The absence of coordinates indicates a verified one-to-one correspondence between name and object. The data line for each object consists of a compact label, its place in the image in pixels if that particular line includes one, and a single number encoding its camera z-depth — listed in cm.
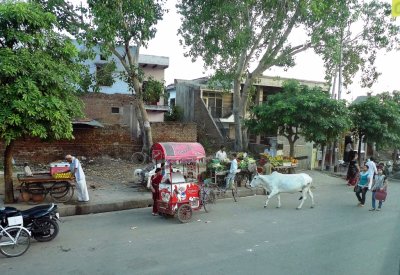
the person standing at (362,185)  1261
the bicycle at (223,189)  1346
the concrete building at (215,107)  2733
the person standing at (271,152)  2062
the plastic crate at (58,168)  1207
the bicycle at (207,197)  1150
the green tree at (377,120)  2183
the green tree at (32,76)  930
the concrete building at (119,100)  2096
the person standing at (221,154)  1704
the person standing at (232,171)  1463
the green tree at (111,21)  1512
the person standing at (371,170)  1254
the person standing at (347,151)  2809
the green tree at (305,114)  1888
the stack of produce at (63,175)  1173
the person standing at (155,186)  1072
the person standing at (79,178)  1164
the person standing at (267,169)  1605
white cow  1254
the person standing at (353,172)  1862
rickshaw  1014
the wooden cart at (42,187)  1132
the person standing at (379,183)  1202
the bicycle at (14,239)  722
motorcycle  787
